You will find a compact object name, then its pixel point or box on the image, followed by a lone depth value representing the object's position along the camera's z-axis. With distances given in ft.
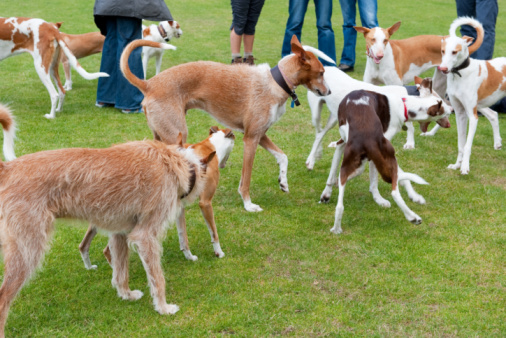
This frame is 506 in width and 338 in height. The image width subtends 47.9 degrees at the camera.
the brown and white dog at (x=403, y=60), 23.58
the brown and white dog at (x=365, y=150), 15.44
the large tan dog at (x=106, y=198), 10.41
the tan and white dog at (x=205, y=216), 13.66
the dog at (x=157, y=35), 30.09
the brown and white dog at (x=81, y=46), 29.25
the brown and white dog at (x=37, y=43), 24.90
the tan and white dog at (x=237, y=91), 16.30
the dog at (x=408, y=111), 17.06
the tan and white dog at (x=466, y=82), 20.20
